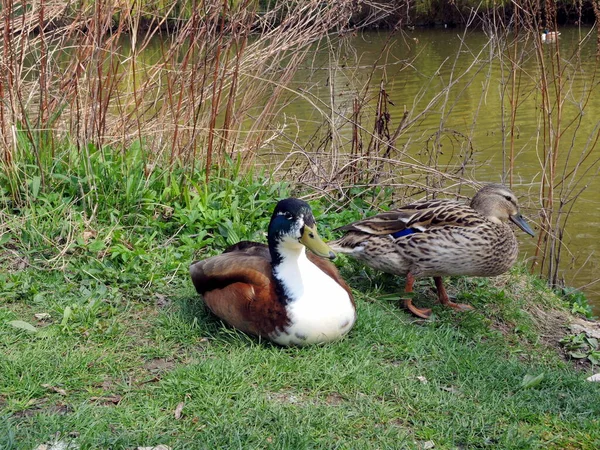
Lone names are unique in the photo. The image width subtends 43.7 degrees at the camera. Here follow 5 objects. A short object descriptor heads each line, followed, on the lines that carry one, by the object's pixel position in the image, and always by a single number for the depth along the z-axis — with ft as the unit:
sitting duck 12.74
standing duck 15.71
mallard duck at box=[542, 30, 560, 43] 18.37
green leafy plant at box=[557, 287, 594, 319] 19.31
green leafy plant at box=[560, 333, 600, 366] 15.71
